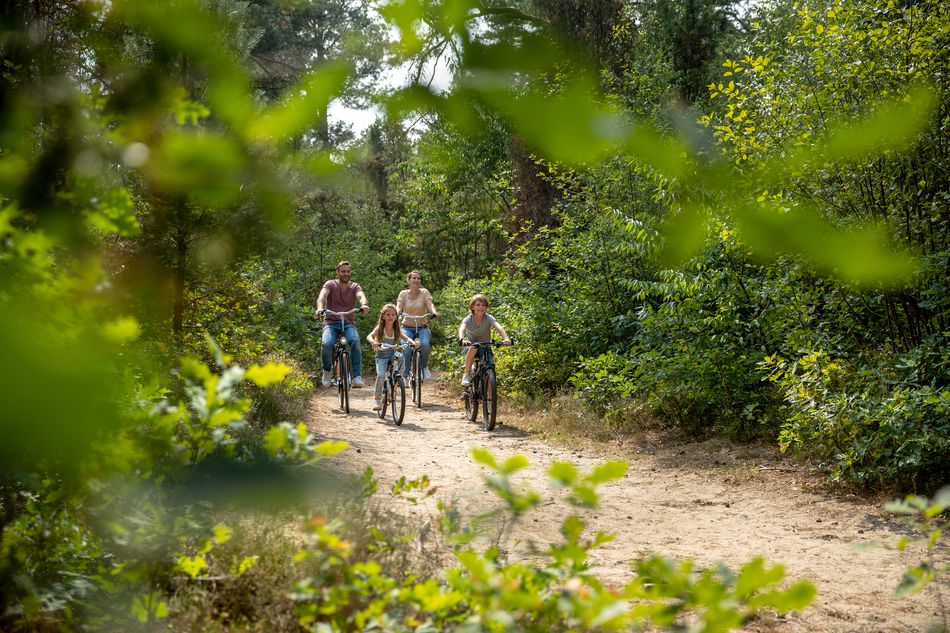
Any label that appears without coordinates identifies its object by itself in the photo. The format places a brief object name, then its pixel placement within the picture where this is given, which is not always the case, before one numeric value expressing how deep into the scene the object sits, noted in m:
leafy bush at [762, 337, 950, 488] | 5.13
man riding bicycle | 10.17
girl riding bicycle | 9.60
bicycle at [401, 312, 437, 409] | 10.75
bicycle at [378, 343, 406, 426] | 9.24
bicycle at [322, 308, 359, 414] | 10.34
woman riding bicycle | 10.72
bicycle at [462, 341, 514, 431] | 8.92
